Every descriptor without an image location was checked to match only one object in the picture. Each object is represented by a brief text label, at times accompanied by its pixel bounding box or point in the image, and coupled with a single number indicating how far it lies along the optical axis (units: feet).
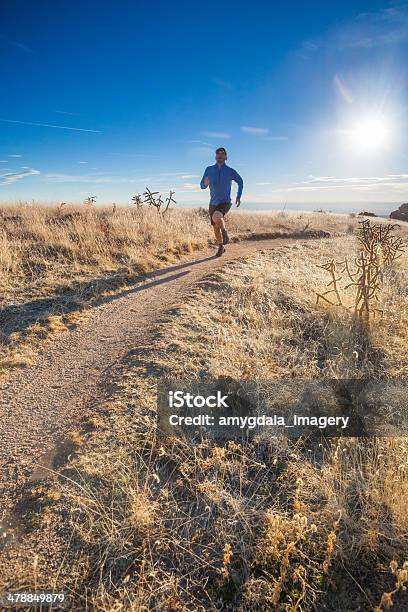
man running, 30.01
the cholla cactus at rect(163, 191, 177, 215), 54.95
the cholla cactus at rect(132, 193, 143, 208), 54.95
